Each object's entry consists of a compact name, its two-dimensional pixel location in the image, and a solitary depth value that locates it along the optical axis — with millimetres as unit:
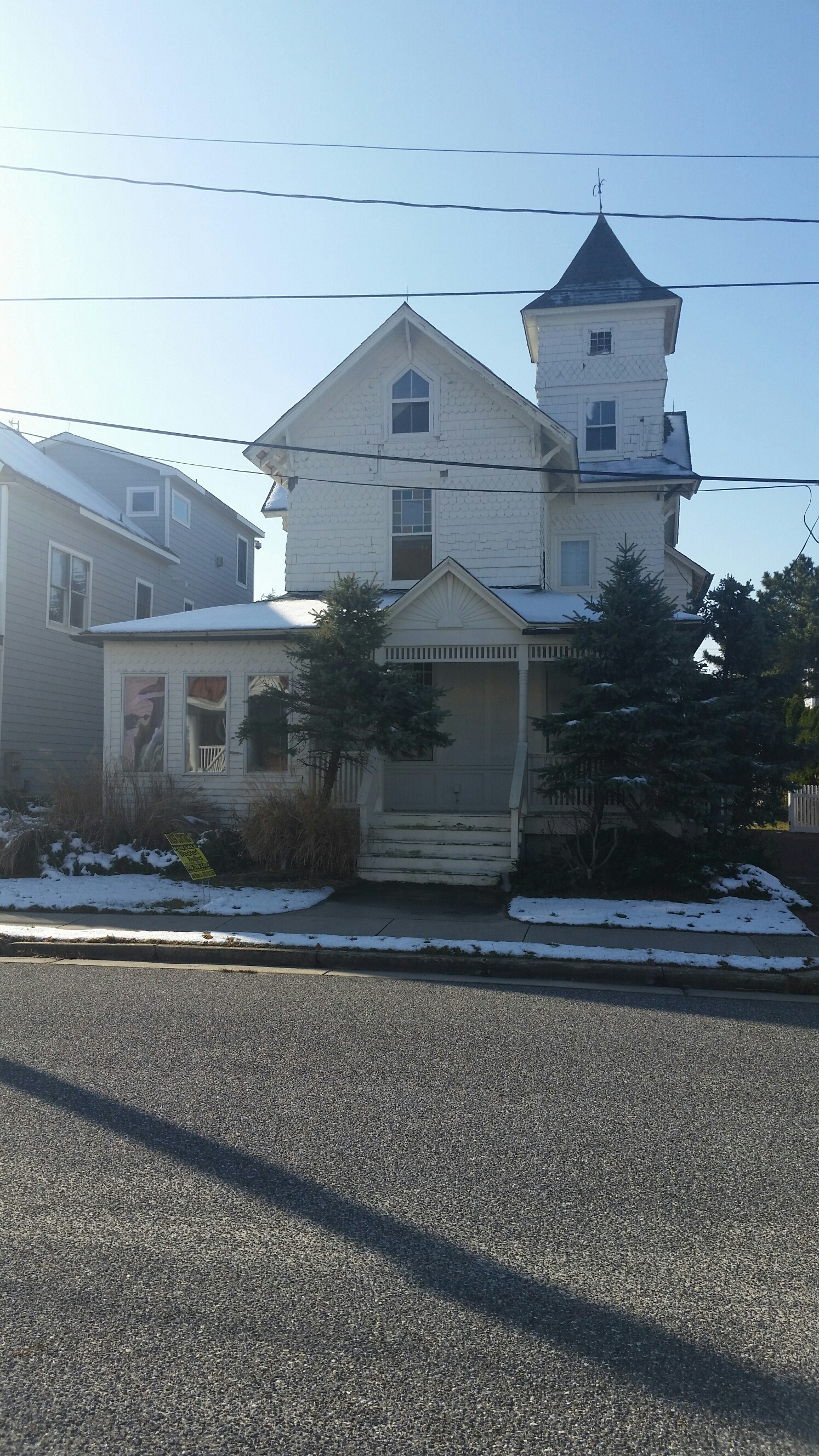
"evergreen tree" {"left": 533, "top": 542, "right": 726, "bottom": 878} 13047
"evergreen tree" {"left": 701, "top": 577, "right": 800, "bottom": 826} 15602
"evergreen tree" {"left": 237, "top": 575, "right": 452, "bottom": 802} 14430
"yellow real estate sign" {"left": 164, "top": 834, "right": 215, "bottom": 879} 14109
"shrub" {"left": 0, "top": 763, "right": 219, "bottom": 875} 14492
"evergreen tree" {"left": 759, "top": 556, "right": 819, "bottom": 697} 17484
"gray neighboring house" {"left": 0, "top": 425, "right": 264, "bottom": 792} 20578
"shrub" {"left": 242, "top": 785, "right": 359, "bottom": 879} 14289
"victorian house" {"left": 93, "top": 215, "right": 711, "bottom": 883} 15906
